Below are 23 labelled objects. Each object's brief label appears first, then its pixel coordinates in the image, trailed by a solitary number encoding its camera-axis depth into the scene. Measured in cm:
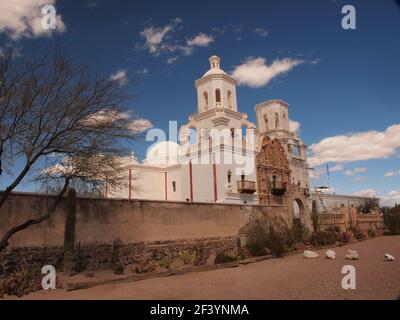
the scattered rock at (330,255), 1611
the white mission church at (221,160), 3044
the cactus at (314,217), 2842
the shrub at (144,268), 1372
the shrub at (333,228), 2863
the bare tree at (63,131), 1146
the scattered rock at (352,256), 1549
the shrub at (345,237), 2570
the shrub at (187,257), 1642
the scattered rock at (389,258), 1466
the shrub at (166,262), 1542
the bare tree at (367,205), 4525
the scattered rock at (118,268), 1392
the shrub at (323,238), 2313
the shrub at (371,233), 3147
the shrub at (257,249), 1898
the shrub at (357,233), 2872
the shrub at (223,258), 1598
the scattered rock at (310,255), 1682
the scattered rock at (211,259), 1673
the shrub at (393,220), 3412
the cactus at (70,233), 1297
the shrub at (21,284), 942
